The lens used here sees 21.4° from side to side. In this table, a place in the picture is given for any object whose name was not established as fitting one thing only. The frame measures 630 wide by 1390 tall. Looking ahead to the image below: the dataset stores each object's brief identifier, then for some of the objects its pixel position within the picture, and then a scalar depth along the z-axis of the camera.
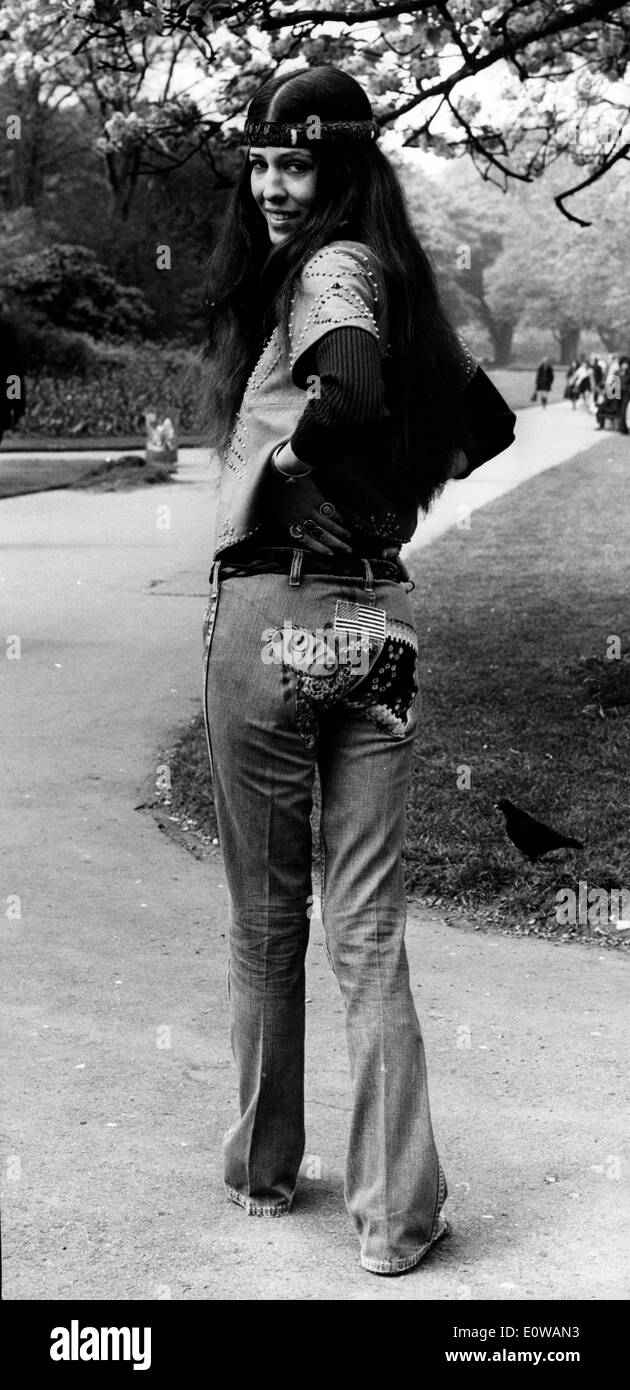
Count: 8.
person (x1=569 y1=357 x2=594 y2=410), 48.69
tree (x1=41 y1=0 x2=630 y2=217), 7.08
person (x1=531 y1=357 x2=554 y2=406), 51.31
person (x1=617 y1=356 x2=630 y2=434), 34.25
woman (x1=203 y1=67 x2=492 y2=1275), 2.79
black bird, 5.14
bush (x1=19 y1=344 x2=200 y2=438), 29.28
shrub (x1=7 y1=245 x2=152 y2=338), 32.97
